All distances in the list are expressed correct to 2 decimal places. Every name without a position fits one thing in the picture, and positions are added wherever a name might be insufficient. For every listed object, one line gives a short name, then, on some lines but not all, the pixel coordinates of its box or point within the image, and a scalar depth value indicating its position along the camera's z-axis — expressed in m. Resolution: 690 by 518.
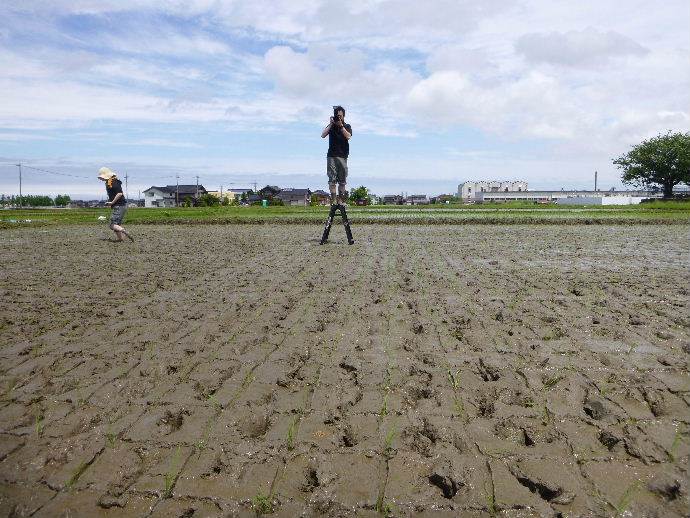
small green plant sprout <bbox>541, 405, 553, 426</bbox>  3.13
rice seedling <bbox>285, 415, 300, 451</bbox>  2.94
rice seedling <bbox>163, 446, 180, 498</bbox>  2.56
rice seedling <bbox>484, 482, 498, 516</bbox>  2.40
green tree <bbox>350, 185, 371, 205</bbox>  119.44
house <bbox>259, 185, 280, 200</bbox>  130.18
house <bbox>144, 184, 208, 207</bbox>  129.62
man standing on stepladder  11.80
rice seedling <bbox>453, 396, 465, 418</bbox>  3.27
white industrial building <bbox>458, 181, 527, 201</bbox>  188.38
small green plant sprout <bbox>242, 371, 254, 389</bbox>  3.80
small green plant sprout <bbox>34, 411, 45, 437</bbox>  3.14
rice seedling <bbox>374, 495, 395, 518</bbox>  2.41
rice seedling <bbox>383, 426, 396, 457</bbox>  2.85
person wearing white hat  15.31
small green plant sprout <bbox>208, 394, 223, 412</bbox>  3.41
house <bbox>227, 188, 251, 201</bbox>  162.94
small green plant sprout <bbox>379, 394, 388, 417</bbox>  3.28
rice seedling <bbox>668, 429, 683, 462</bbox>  2.73
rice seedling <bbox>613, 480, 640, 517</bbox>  2.35
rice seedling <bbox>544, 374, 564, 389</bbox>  3.66
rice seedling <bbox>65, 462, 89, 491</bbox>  2.62
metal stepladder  12.79
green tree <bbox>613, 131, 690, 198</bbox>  95.38
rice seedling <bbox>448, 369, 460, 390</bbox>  3.69
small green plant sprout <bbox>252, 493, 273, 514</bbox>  2.44
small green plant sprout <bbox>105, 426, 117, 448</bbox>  2.98
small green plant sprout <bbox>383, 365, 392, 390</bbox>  3.71
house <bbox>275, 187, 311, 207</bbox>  123.81
